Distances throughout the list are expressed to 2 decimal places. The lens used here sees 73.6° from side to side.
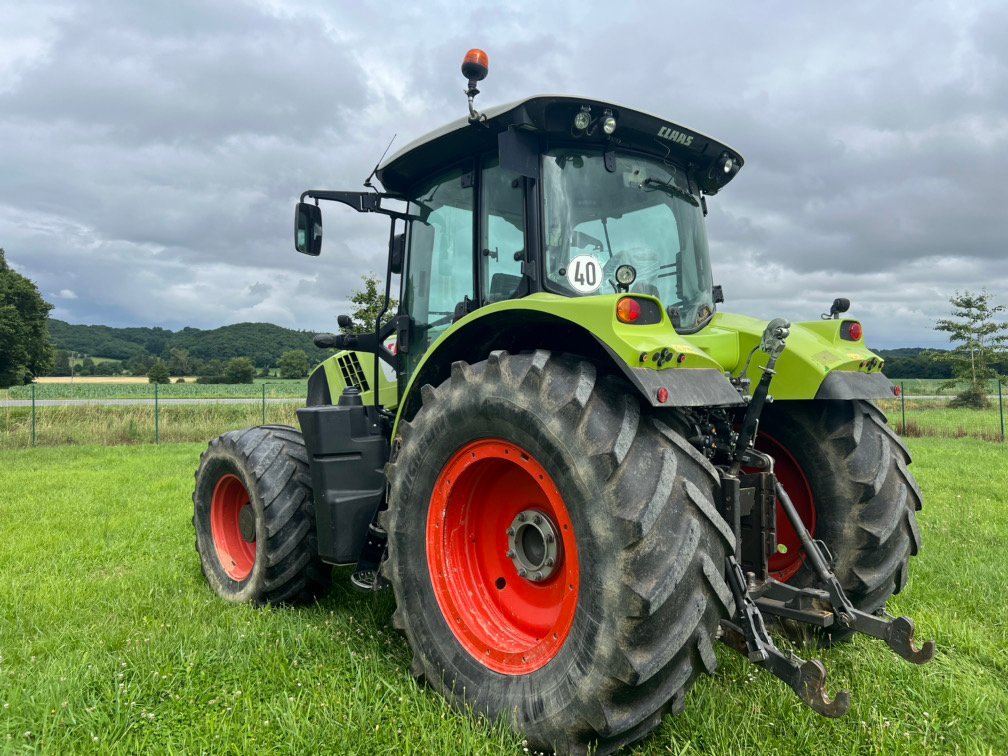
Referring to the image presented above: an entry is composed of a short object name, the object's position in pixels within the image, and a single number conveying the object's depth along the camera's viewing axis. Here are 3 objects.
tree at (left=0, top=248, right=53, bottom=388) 42.19
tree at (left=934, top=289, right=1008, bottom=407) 25.44
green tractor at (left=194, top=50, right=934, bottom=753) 2.23
